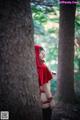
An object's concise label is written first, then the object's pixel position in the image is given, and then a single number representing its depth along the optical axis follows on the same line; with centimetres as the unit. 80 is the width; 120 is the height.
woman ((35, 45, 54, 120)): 344
